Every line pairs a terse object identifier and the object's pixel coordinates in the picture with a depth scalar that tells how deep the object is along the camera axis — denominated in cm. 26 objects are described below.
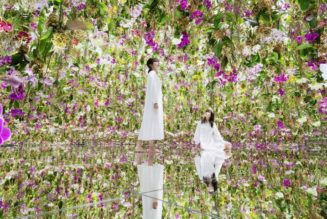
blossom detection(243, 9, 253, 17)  286
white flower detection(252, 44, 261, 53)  316
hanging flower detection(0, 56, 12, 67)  197
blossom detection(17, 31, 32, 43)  216
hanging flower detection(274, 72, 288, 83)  437
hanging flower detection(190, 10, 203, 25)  281
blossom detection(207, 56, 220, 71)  446
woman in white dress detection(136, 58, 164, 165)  481
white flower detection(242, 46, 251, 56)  338
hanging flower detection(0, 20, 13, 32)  197
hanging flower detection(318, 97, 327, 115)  460
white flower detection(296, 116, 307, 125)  508
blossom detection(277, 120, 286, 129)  555
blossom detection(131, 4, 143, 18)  372
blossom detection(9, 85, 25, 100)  253
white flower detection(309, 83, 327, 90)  410
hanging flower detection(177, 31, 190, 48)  343
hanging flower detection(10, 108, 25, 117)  299
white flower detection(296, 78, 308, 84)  404
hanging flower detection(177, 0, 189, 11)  283
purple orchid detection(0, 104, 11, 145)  78
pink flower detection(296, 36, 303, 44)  303
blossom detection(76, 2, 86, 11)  276
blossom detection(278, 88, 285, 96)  472
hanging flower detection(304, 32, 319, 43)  261
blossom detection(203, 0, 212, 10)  286
